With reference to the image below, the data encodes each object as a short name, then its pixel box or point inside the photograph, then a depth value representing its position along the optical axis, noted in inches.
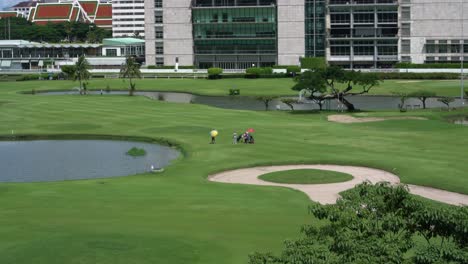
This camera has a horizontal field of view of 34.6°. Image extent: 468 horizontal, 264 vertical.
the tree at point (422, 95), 4409.5
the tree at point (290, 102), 4318.4
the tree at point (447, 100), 4197.8
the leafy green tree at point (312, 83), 4114.2
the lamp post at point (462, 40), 7065.9
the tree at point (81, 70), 6151.6
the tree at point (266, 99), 4485.7
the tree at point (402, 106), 4079.2
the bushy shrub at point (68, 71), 6620.1
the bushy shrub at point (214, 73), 7190.0
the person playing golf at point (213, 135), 2834.6
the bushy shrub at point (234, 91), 5674.2
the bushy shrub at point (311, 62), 7391.7
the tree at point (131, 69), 6161.4
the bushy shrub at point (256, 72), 7116.1
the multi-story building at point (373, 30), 7583.7
